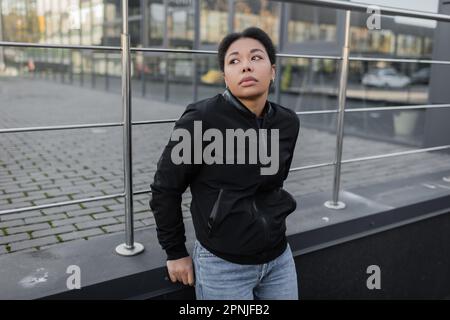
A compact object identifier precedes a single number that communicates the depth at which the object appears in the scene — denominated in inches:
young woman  74.0
